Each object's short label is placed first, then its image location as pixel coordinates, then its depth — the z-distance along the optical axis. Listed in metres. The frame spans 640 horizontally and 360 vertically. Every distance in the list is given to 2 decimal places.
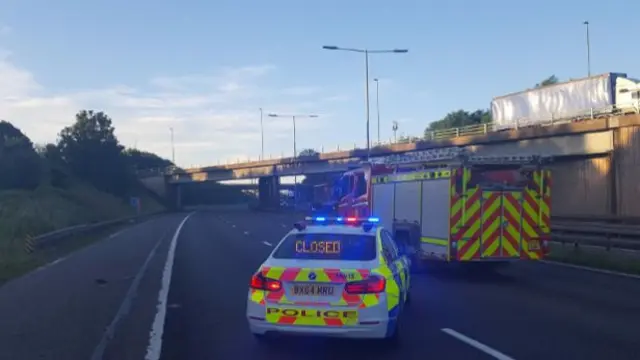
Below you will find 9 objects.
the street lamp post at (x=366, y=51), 43.70
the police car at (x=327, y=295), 9.36
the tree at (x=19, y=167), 76.12
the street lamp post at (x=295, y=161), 83.81
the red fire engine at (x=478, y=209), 17.59
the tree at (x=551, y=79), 108.91
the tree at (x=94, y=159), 106.50
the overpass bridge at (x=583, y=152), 38.81
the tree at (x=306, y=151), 95.78
